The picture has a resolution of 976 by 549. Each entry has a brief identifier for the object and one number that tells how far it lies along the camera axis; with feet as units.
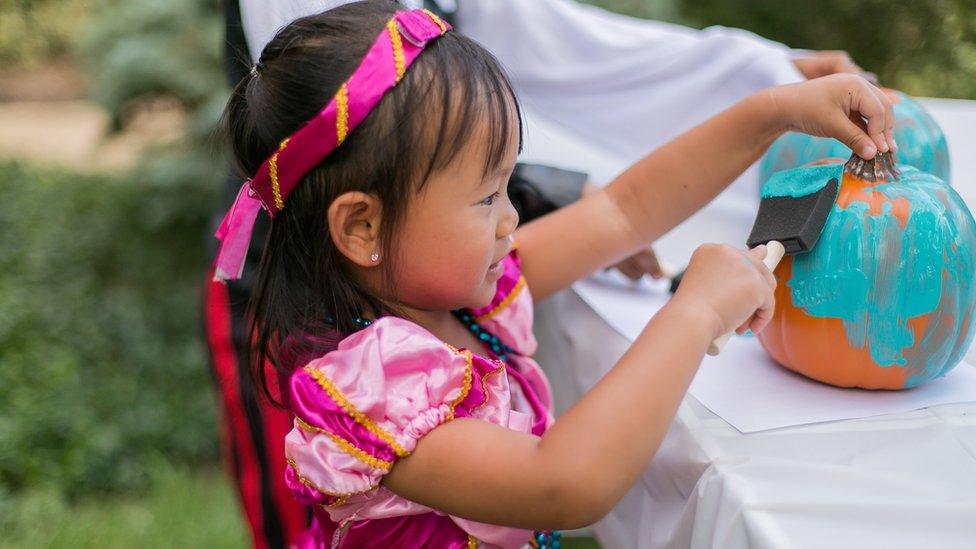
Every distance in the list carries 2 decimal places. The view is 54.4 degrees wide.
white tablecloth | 2.46
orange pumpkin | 3.02
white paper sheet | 3.02
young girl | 2.75
